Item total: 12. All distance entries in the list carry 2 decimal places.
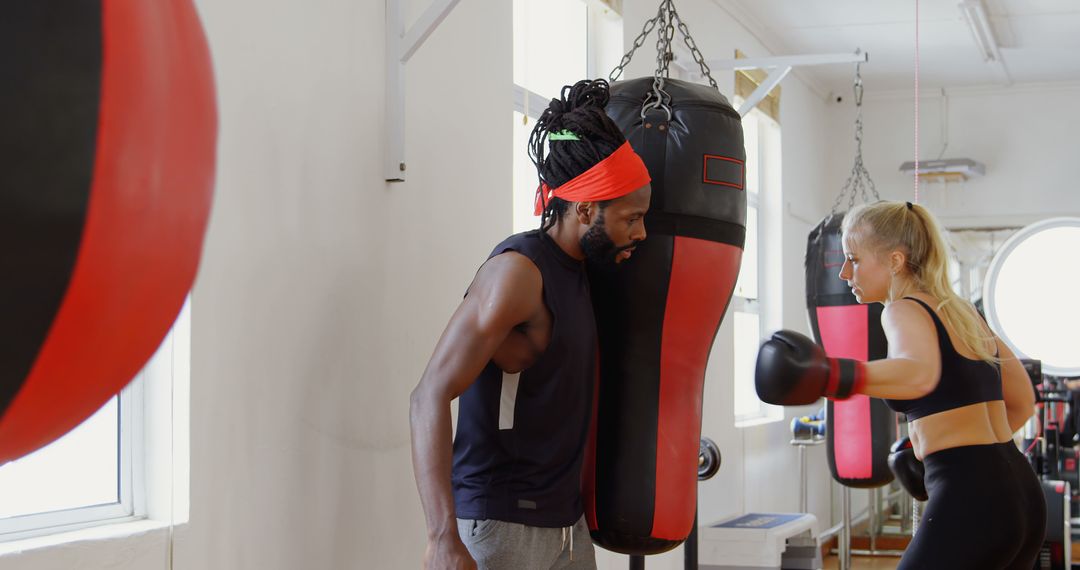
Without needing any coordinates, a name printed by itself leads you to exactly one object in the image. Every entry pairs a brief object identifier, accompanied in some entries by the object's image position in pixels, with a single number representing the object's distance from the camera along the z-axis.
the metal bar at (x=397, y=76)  2.24
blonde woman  2.12
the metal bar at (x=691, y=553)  2.96
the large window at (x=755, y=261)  5.95
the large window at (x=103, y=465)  1.66
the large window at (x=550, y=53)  3.61
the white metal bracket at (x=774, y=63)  3.49
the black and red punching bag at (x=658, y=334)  1.96
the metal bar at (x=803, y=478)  5.62
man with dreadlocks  1.65
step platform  4.30
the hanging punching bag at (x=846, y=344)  3.79
